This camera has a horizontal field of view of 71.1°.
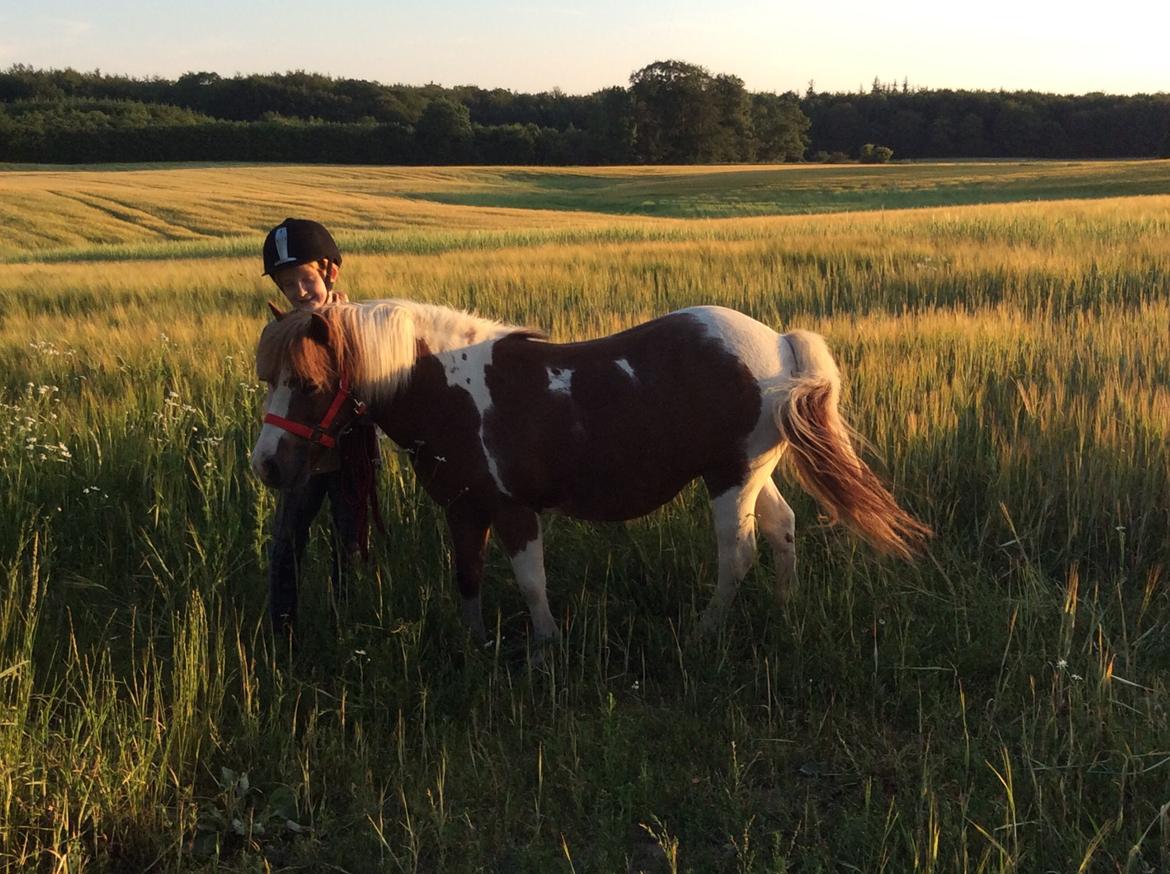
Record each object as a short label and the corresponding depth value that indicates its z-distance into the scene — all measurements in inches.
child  112.2
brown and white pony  101.3
